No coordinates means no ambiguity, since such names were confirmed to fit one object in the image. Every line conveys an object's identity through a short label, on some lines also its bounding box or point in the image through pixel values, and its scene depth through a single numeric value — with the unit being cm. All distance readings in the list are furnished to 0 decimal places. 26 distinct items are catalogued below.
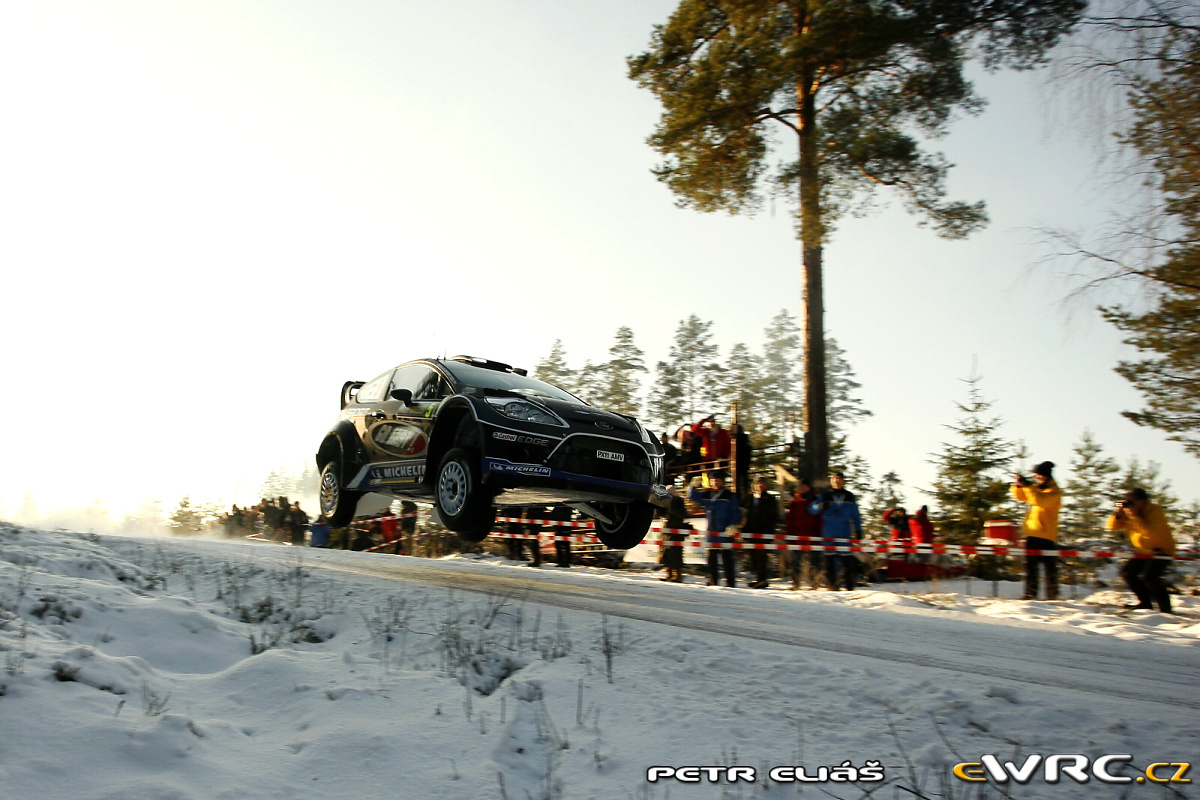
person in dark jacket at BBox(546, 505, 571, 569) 1515
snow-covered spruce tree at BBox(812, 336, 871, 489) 4778
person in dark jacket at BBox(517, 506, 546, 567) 1556
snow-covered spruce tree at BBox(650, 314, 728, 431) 4803
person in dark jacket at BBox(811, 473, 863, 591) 1179
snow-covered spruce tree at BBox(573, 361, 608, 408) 4603
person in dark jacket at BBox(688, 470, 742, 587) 1252
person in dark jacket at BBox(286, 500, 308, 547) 2175
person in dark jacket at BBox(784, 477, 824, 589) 1230
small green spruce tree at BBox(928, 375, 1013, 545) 1994
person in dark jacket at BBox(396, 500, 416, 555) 1875
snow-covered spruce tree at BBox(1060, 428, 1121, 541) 2807
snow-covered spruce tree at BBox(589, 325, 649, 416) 4572
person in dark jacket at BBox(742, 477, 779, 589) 1351
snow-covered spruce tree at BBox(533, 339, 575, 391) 4756
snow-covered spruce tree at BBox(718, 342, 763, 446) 4697
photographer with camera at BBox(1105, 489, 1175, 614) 917
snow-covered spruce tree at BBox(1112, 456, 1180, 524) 2223
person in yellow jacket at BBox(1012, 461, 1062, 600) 1017
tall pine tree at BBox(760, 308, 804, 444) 4559
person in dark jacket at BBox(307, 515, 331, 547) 1930
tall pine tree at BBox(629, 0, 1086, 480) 1457
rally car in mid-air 768
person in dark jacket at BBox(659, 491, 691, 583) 1286
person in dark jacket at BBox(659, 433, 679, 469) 1379
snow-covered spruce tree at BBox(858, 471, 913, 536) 2230
